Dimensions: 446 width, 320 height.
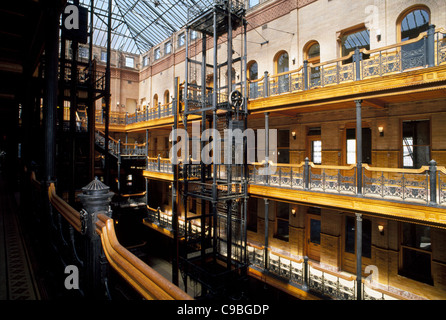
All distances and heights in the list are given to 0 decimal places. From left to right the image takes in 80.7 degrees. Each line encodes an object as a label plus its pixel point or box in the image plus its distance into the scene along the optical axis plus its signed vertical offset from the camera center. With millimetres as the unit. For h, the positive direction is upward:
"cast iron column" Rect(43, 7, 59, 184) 5812 +1529
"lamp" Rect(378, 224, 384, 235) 10195 -2728
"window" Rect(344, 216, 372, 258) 11420 -3593
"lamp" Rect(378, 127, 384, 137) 10494 +1112
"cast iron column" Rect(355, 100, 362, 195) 8398 +222
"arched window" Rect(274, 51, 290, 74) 14096 +5346
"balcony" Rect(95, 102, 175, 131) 18484 +3389
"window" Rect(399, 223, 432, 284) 9594 -3564
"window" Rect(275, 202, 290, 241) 13883 -3186
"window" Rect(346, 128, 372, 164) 11328 +581
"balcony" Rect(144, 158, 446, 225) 7055 -1044
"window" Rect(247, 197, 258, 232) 15402 -3230
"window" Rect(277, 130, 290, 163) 13969 +726
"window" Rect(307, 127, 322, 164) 12832 +710
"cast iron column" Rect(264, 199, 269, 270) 10602 -3272
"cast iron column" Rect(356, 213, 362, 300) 8382 -2671
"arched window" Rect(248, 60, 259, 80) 15704 +5427
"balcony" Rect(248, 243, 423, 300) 8539 -4484
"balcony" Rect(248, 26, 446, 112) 7461 +2803
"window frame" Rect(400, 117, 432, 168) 9928 +995
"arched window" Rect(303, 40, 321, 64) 12734 +5343
